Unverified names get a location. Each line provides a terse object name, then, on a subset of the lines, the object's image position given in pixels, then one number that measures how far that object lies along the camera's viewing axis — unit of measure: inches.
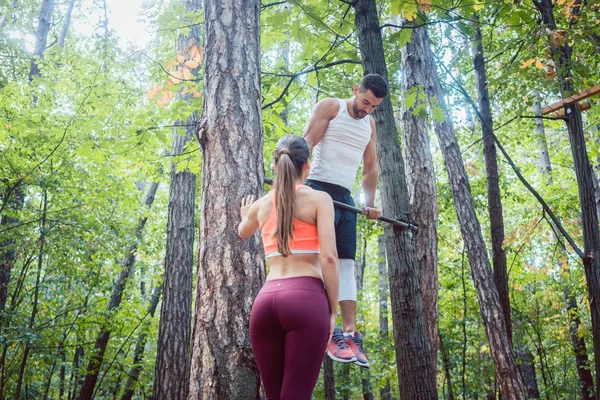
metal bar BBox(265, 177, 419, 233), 126.0
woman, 83.3
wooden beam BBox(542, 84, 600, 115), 188.1
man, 129.8
